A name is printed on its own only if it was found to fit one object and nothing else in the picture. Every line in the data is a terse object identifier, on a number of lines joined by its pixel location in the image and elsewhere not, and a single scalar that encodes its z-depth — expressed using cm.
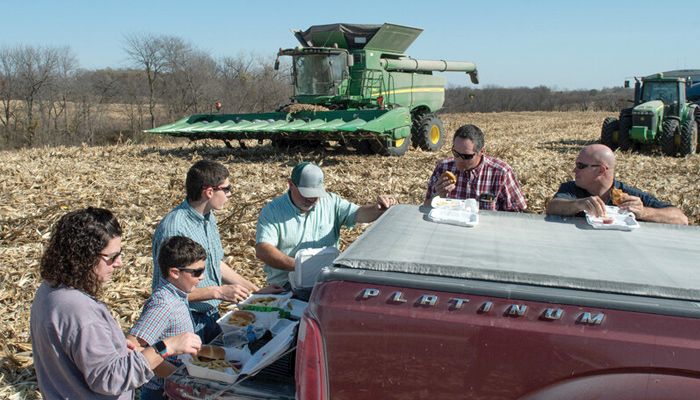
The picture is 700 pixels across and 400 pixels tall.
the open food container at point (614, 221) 331
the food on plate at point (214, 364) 315
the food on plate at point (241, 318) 360
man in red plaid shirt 520
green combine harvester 1473
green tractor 1670
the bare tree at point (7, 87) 3770
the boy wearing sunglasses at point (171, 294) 325
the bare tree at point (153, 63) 4403
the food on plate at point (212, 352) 328
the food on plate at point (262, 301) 385
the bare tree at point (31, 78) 3859
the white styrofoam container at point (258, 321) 357
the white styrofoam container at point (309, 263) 382
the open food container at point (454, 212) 337
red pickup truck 216
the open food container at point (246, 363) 299
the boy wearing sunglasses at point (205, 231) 385
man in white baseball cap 434
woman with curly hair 260
